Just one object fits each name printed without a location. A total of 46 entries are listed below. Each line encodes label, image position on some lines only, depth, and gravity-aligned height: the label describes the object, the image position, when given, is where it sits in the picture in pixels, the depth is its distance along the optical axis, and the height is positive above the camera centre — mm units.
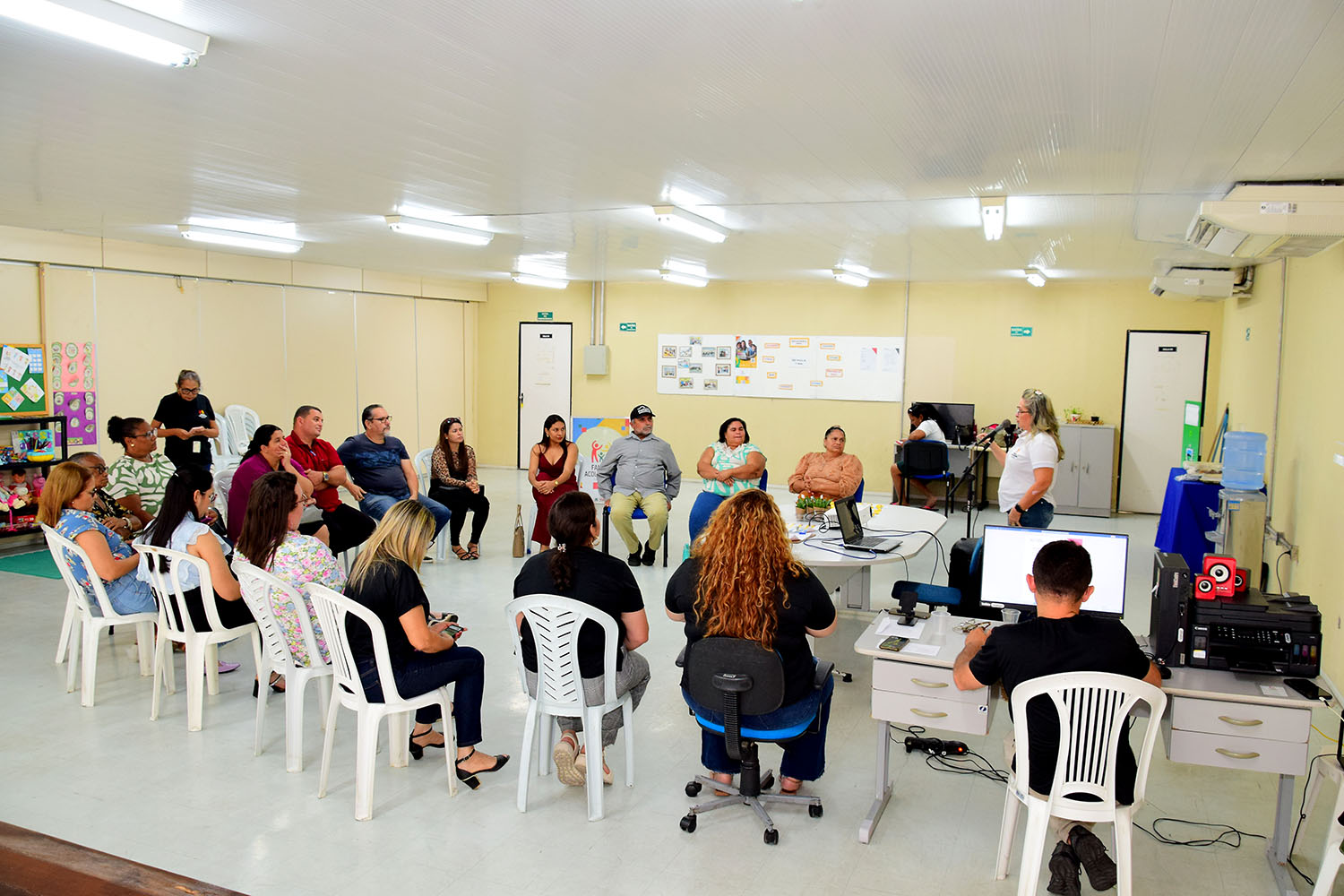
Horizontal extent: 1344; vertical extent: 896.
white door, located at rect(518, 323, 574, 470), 13742 -53
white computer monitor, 3678 -722
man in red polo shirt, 6492 -811
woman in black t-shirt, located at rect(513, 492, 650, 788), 3512 -813
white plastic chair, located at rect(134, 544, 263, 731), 4297 -1278
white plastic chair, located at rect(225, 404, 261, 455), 10008 -671
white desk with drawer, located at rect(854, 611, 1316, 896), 3020 -1126
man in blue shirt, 7168 -780
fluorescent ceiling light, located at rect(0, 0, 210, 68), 2635 +997
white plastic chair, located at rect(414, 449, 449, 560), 7891 -952
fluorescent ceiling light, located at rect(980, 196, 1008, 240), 5508 +1035
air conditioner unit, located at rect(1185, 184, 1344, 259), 4594 +898
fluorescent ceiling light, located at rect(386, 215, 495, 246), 6973 +1104
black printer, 3184 -852
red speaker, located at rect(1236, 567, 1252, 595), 3252 -675
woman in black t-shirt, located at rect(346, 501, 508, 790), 3549 -928
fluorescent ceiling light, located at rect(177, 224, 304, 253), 7965 +1122
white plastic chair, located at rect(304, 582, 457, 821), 3479 -1226
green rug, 7238 -1679
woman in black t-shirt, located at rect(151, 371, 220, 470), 8273 -546
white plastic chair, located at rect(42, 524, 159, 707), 4527 -1275
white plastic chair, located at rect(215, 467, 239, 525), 6924 -959
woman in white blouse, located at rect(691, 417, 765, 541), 7215 -702
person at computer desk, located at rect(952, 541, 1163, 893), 2820 -833
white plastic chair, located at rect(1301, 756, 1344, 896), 2711 -1367
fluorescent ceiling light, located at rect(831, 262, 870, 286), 10180 +1227
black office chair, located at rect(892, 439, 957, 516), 10625 -920
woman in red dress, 7812 -839
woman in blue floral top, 4520 -886
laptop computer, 5304 -901
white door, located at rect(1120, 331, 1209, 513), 10688 -207
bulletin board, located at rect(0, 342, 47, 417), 7777 -203
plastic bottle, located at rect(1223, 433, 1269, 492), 6754 -495
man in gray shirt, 7766 -905
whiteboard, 12062 +166
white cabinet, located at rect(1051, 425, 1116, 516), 10695 -962
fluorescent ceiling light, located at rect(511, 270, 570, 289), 12023 +1228
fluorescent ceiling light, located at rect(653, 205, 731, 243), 6261 +1112
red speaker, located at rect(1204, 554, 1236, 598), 3209 -644
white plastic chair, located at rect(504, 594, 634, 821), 3428 -1131
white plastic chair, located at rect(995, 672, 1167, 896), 2725 -1103
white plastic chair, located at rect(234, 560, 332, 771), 3770 -1172
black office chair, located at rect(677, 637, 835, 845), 3170 -1059
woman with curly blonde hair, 3227 -769
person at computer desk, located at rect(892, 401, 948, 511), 10891 -566
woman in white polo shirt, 5801 -517
